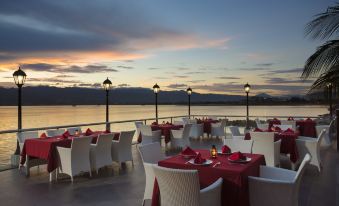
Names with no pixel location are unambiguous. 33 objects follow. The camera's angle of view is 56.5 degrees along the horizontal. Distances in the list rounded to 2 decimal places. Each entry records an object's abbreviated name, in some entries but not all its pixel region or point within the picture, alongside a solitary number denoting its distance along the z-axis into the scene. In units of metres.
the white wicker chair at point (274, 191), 3.07
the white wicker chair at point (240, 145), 4.95
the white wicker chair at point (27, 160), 6.24
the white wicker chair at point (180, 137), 9.17
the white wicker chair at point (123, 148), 6.72
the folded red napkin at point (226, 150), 4.07
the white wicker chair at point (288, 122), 9.62
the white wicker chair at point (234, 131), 8.10
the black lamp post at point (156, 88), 13.61
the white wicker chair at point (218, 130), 11.64
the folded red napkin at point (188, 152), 3.89
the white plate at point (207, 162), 3.45
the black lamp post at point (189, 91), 15.73
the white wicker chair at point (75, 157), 5.66
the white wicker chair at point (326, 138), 9.23
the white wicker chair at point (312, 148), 6.01
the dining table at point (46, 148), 5.79
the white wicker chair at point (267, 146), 5.88
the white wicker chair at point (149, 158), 3.87
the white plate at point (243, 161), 3.51
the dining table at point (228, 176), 3.15
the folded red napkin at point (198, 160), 3.50
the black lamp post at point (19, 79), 7.42
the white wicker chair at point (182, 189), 2.80
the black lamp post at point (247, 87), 13.82
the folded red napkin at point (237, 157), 3.55
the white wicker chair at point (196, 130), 11.39
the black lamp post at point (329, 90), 6.77
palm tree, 4.65
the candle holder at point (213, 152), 3.87
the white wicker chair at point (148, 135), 8.77
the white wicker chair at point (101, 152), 6.18
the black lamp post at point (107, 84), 10.66
